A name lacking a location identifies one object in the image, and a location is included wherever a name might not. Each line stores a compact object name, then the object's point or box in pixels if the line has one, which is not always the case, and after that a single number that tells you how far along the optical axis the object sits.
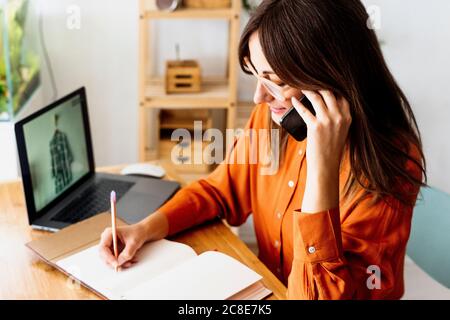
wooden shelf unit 1.91
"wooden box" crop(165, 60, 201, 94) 2.04
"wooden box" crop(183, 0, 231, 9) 1.94
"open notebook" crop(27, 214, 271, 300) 0.96
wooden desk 1.00
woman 0.94
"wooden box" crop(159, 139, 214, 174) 2.13
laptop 1.21
